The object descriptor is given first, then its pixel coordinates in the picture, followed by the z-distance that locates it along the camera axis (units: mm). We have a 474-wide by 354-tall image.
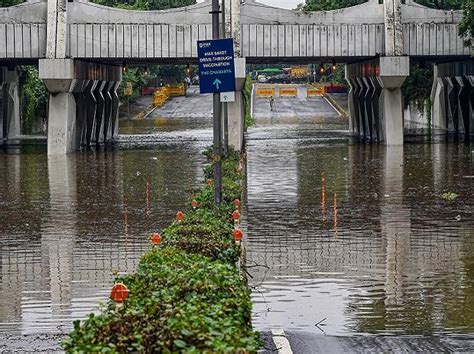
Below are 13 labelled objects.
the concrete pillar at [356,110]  72006
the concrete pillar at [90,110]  62544
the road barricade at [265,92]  122100
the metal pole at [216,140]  22578
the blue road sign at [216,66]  21531
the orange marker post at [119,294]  10251
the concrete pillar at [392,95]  55628
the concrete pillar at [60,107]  53969
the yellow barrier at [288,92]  124250
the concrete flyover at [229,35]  54438
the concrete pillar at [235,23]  53875
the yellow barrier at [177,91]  127438
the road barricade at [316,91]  123000
